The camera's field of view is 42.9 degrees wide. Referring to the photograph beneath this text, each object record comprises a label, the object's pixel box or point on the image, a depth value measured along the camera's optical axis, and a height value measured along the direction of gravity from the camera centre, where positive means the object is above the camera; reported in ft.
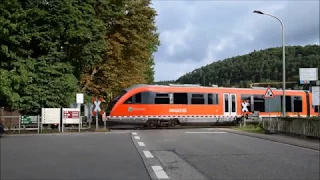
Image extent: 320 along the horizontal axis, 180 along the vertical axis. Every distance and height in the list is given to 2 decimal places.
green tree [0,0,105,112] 77.87 +11.99
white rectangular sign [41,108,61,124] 80.38 -1.35
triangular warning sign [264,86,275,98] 82.91 +2.69
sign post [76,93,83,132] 83.56 +1.88
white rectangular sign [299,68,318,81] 83.56 +6.86
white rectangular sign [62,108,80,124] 81.97 -1.40
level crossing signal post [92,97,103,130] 85.92 +0.64
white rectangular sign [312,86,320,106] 63.40 +1.69
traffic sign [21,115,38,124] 78.68 -2.07
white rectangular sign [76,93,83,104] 83.66 +2.08
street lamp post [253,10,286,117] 88.95 +10.20
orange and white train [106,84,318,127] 89.61 +0.64
